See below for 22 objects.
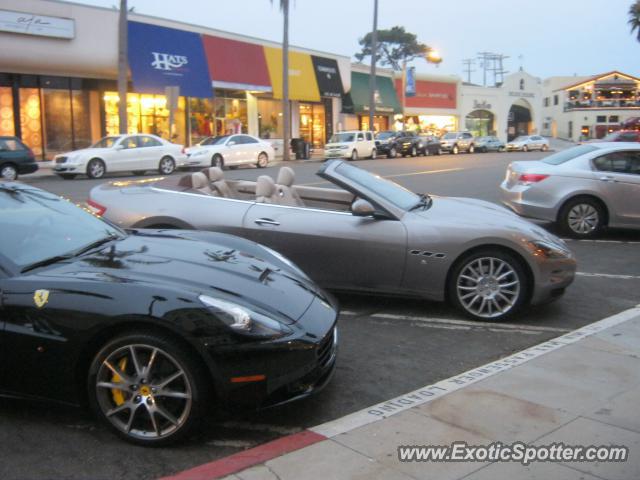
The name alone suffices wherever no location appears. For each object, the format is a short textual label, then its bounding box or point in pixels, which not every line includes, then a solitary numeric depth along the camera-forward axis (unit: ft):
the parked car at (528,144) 166.81
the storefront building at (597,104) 266.57
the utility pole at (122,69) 81.71
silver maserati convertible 18.26
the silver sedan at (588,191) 31.91
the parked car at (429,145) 134.82
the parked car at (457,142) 151.53
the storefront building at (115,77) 81.25
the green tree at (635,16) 165.28
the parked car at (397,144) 126.11
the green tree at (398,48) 281.54
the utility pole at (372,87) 135.33
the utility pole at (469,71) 361.96
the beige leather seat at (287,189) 21.40
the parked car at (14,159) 63.91
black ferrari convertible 10.85
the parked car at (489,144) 162.91
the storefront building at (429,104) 169.17
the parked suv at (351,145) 113.39
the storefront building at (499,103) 198.49
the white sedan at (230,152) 83.61
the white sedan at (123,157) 66.69
